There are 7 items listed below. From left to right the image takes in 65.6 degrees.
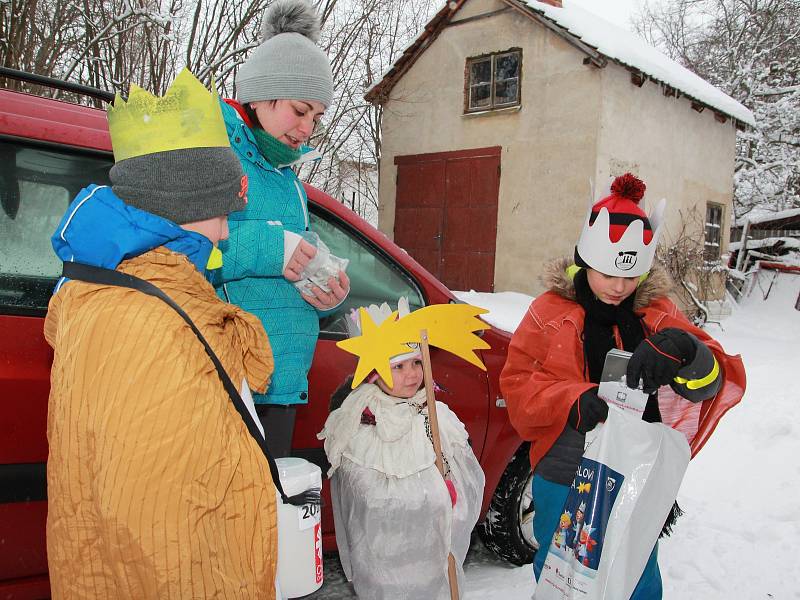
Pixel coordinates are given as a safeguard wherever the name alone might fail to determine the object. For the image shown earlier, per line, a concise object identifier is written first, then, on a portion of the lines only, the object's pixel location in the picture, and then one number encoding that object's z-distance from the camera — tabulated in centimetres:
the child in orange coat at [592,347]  196
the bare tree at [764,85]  1827
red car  183
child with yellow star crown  204
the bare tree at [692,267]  1108
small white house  1021
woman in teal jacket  174
